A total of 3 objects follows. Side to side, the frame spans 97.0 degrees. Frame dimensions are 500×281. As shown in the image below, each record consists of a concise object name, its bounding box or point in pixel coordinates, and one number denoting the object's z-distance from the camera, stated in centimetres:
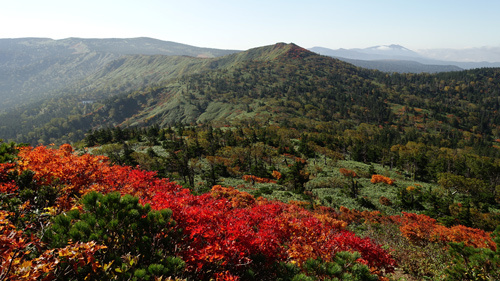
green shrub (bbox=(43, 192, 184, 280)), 708
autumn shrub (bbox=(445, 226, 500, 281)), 1172
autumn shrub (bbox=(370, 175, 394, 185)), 7412
